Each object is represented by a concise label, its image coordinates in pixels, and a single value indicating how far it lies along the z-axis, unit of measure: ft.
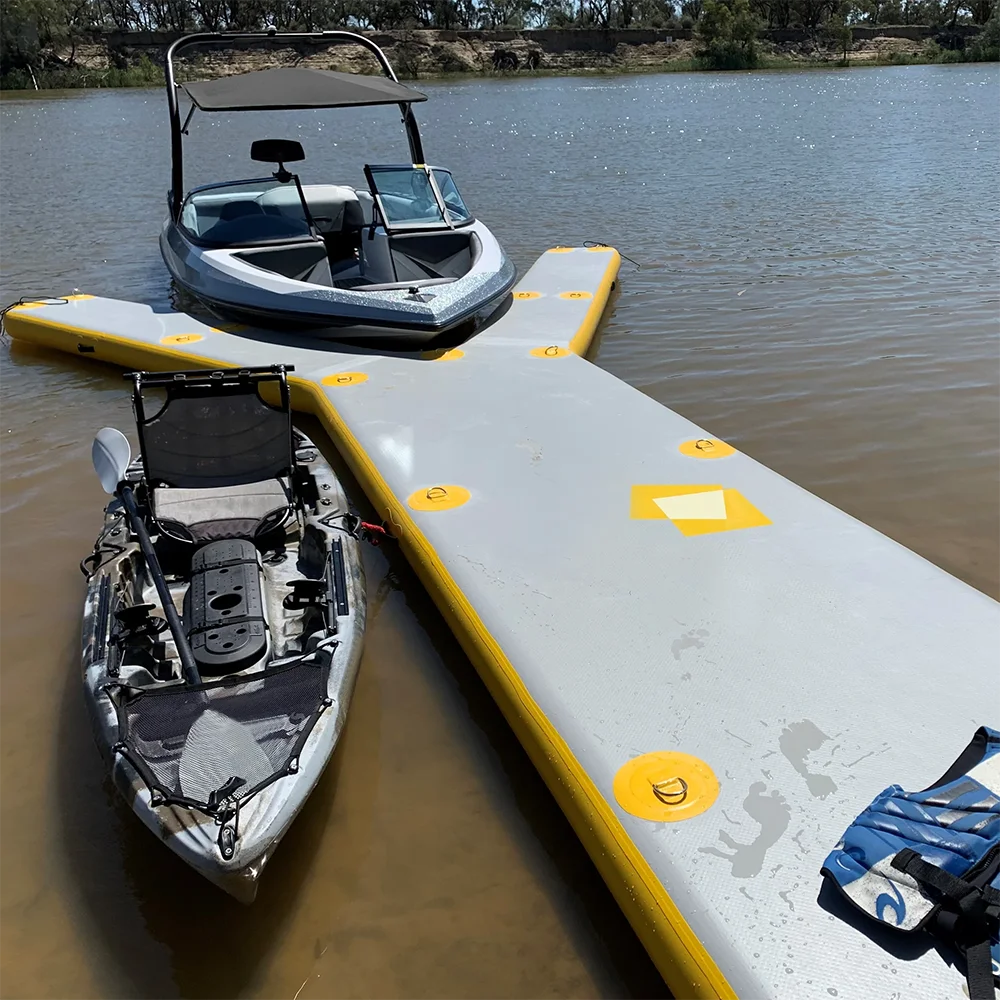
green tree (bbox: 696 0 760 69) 169.17
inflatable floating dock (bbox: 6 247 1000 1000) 7.51
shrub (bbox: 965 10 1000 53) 157.07
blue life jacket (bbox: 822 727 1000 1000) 6.80
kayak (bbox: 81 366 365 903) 8.36
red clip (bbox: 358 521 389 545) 13.42
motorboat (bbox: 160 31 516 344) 21.49
